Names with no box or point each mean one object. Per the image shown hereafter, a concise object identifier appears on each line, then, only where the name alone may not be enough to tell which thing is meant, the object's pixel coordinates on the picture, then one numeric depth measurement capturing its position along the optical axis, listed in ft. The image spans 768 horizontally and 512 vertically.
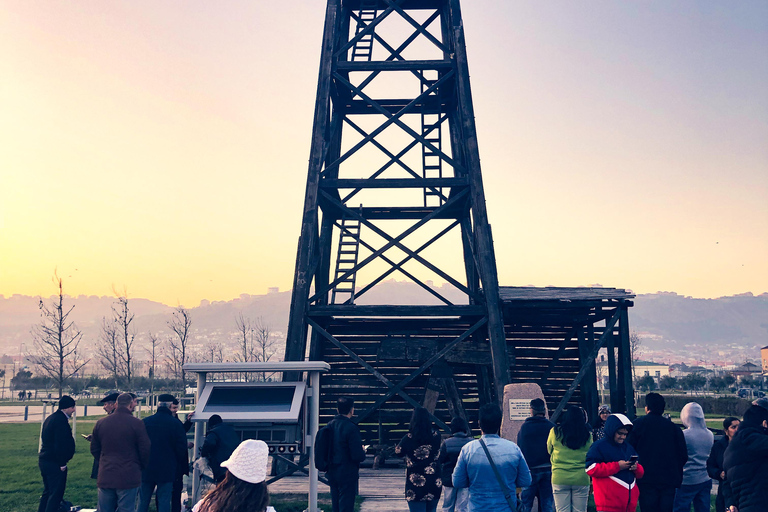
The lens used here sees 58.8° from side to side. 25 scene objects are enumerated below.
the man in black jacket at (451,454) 23.27
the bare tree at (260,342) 219.73
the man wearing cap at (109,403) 29.67
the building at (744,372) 388.41
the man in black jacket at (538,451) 26.04
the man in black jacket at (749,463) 20.39
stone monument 40.29
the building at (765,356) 529.04
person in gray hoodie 26.05
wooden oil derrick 46.96
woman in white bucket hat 11.44
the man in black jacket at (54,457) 29.73
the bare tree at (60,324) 88.54
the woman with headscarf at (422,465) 22.76
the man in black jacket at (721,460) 23.19
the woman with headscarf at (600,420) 37.01
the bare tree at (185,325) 132.73
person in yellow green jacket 23.62
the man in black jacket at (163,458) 28.32
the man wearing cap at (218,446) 24.95
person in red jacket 21.07
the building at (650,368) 630.45
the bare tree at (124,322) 112.89
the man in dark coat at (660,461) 23.49
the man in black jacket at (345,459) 25.35
